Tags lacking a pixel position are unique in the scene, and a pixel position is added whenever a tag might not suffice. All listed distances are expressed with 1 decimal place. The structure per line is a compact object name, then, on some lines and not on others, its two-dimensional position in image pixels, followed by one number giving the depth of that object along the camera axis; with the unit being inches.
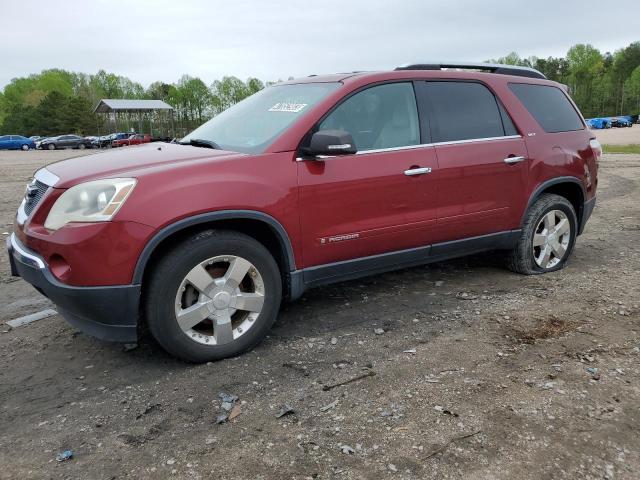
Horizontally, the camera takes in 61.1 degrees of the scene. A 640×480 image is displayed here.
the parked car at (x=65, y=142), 1920.5
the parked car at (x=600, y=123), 2592.5
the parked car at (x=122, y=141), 1914.4
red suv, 121.1
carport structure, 2113.7
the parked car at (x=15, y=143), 1862.7
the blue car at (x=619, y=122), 2771.2
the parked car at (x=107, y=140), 1999.3
